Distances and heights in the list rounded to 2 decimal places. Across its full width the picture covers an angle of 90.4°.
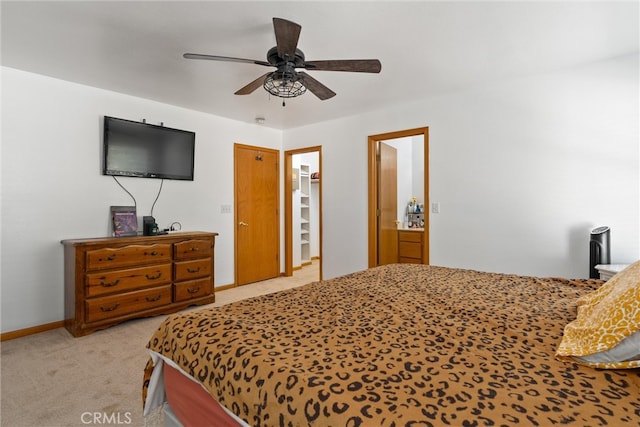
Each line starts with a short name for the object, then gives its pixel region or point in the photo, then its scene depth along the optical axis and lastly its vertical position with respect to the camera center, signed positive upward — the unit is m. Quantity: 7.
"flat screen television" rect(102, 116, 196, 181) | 3.45 +0.75
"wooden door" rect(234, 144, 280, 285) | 4.84 +0.01
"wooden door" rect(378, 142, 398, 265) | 4.45 +0.14
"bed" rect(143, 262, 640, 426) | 0.80 -0.47
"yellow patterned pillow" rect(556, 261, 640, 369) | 0.96 -0.36
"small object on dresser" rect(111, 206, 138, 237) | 3.48 -0.07
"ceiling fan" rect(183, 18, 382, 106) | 1.96 +1.04
